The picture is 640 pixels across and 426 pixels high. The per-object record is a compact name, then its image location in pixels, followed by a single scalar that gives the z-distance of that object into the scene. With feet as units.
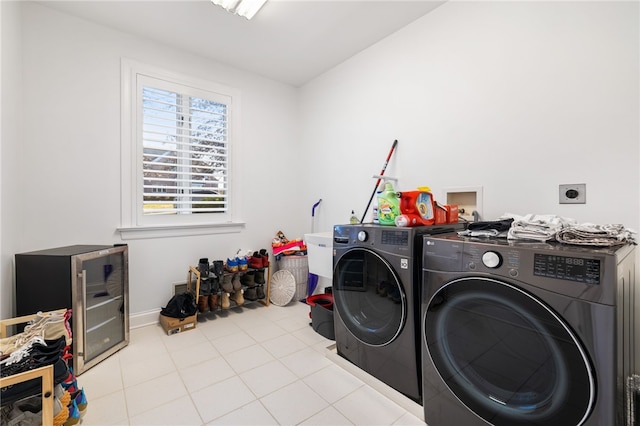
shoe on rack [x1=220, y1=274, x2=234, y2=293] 9.03
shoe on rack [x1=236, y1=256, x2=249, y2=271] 9.46
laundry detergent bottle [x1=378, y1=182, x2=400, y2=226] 5.71
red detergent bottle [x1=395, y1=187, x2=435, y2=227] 5.23
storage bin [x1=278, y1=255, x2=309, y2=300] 10.50
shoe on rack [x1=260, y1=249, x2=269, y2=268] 9.90
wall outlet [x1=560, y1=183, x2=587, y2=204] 4.94
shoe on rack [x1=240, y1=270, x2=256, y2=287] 9.77
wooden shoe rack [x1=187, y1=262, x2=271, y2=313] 8.44
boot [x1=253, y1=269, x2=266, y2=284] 9.93
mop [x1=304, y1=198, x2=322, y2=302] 10.74
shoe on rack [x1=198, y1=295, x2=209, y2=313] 8.73
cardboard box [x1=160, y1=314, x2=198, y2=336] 7.79
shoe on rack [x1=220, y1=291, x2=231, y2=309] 9.06
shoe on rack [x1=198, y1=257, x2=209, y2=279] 8.61
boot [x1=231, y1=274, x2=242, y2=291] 9.34
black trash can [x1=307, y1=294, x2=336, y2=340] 7.38
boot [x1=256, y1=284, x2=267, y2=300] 9.97
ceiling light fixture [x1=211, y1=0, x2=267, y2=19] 6.53
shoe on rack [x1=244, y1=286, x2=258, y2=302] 9.80
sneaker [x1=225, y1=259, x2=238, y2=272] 9.27
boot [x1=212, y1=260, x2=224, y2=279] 8.80
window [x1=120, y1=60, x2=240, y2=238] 8.25
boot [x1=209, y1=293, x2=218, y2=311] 8.96
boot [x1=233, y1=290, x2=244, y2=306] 9.42
